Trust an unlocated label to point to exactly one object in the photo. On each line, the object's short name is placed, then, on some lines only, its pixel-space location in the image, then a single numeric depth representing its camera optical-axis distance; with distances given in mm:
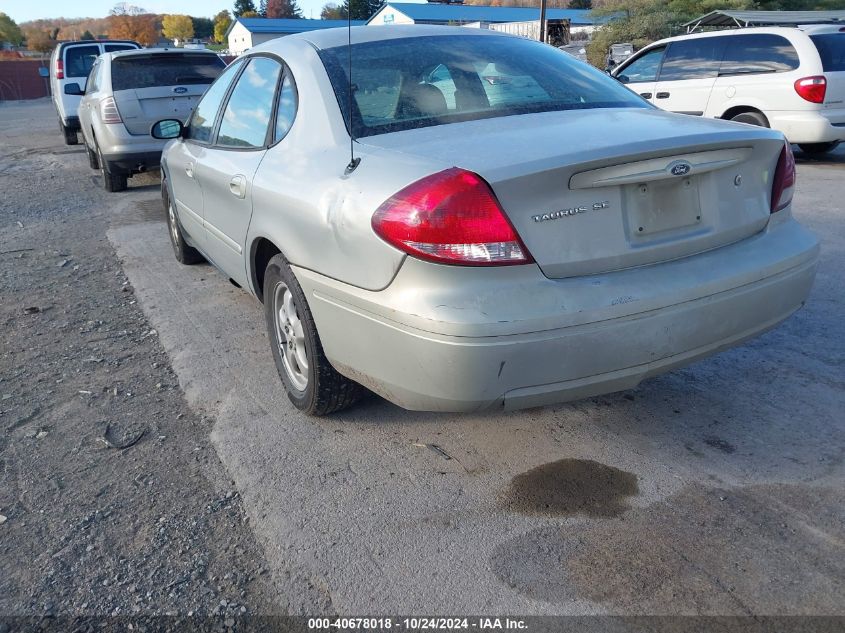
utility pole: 24092
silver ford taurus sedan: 2498
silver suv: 9469
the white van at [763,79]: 9273
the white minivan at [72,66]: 15508
